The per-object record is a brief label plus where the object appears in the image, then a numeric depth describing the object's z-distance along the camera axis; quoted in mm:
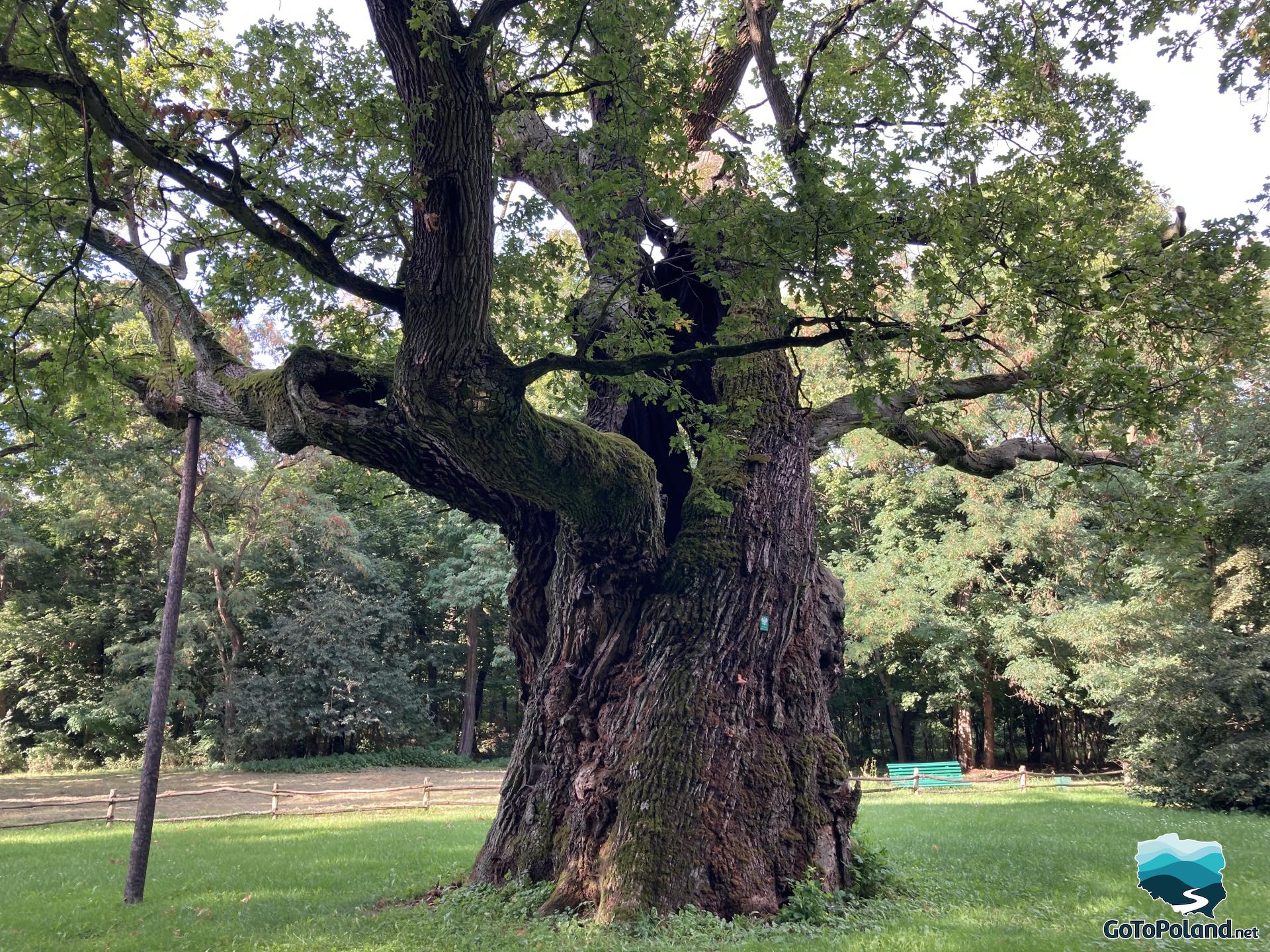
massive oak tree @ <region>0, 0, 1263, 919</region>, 4973
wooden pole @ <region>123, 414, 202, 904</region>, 6980
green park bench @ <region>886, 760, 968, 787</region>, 20750
